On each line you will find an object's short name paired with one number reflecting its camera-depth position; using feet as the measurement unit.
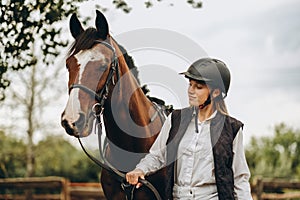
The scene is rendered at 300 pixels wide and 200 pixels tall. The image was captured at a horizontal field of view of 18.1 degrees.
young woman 18.20
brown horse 18.89
